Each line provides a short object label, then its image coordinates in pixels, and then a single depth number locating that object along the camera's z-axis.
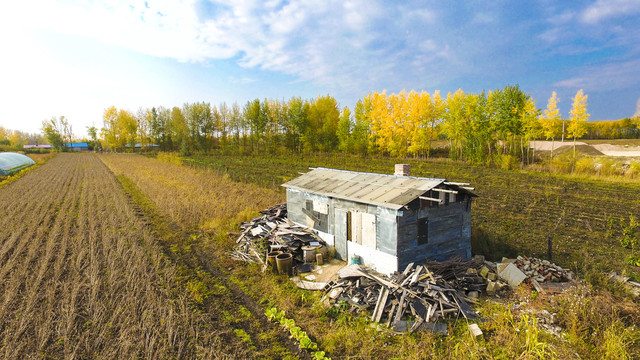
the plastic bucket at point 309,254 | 10.66
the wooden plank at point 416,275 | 7.83
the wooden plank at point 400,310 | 7.19
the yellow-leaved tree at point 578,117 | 33.75
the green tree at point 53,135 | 87.06
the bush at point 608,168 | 28.52
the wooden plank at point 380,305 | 7.40
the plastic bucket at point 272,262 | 10.32
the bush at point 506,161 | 34.22
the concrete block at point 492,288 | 8.38
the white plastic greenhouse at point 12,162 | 33.36
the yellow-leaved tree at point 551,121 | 35.16
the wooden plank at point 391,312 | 7.17
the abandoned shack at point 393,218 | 8.89
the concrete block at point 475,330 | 6.63
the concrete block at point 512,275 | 8.64
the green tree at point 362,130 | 52.51
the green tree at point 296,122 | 58.03
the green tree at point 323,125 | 58.75
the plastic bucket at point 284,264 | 10.04
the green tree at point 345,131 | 54.19
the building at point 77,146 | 100.82
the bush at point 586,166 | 29.91
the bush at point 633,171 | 26.86
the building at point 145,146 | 77.00
